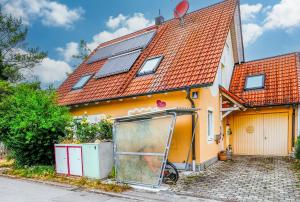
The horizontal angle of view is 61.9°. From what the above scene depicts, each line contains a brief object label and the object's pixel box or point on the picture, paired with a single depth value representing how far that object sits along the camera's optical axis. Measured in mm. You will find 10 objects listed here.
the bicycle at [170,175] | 7977
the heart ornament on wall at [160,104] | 10007
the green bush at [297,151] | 10922
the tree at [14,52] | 20938
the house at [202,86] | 9883
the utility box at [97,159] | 8735
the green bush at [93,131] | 9562
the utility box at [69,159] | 9336
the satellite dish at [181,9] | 14211
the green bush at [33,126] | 10641
